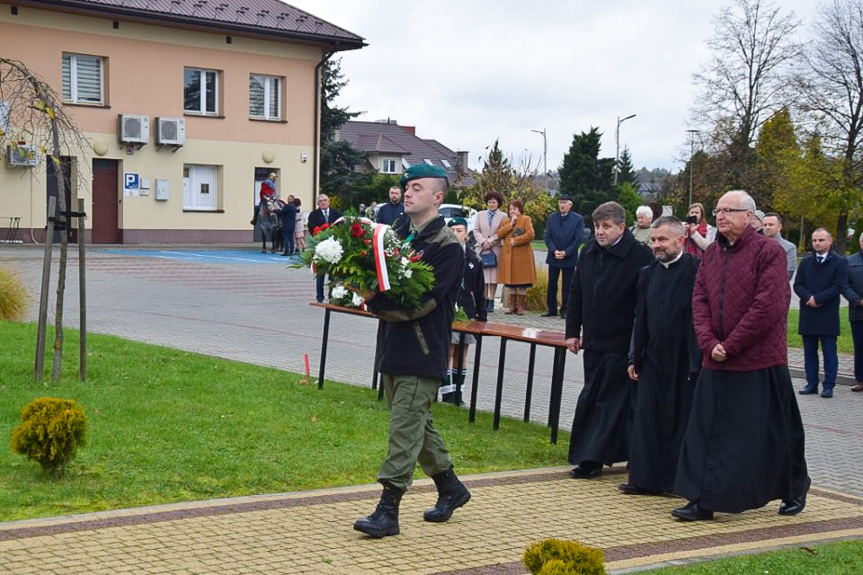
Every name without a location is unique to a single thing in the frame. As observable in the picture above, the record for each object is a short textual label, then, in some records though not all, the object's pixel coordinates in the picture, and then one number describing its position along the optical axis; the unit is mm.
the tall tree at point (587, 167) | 75250
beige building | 36062
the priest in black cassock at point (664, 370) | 8203
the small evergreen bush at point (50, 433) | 7340
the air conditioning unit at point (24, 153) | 9950
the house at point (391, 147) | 97375
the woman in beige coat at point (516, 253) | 21250
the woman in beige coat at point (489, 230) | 21312
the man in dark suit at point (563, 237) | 20859
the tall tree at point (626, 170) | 90044
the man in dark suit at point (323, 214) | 21484
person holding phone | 15758
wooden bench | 9750
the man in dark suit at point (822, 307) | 14133
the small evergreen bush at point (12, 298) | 16562
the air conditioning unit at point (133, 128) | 36969
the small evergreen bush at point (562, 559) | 4316
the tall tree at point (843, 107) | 53500
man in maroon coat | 7469
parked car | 50172
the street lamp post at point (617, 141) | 75812
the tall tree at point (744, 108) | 65500
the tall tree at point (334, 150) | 55119
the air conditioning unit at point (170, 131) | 37844
